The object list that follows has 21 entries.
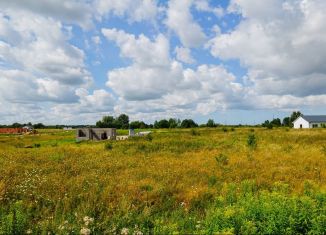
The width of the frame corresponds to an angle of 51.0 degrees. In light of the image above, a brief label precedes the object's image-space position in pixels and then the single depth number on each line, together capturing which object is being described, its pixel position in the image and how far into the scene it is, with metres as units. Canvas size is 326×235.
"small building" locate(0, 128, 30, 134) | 116.06
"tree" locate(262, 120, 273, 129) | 97.97
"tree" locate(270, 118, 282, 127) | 106.43
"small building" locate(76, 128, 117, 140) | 59.72
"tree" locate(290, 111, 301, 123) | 123.85
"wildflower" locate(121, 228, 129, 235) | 5.55
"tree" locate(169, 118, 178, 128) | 124.74
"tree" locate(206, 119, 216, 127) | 118.59
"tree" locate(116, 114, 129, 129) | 151.57
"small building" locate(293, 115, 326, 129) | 85.58
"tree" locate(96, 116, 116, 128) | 142.62
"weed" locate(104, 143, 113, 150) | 29.84
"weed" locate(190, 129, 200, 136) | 46.69
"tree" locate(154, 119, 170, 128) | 130.94
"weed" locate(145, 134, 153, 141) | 39.04
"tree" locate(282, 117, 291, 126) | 115.38
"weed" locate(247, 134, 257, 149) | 27.06
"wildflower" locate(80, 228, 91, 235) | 5.41
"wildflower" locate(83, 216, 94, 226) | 6.15
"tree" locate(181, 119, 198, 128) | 119.45
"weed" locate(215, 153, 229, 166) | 17.72
